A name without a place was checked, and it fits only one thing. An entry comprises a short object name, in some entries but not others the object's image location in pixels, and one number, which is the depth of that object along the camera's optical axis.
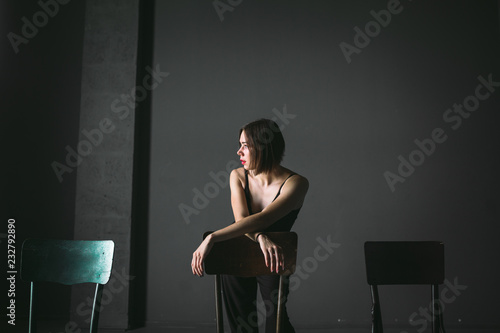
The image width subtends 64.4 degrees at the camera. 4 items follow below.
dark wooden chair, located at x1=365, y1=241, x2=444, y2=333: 1.65
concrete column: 3.07
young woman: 1.60
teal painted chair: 1.55
